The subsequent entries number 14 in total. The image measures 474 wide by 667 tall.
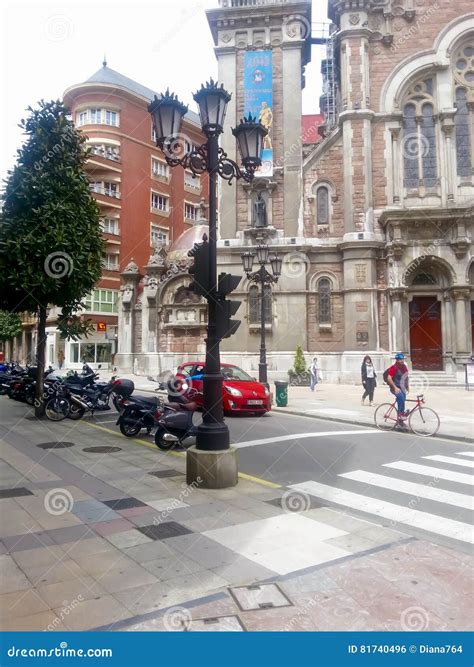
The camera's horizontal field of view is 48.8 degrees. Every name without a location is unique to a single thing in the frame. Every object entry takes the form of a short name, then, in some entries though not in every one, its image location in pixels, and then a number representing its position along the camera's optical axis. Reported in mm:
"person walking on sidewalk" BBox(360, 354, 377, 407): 18031
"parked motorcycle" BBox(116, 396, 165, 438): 11602
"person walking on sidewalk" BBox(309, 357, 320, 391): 24016
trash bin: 17625
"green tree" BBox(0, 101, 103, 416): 13719
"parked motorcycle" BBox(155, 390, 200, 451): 10234
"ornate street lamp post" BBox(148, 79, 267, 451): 7516
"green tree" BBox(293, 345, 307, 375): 27031
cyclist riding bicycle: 12719
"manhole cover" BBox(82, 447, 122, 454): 9992
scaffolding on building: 37688
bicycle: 12475
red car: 15203
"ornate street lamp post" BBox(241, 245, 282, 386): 19619
